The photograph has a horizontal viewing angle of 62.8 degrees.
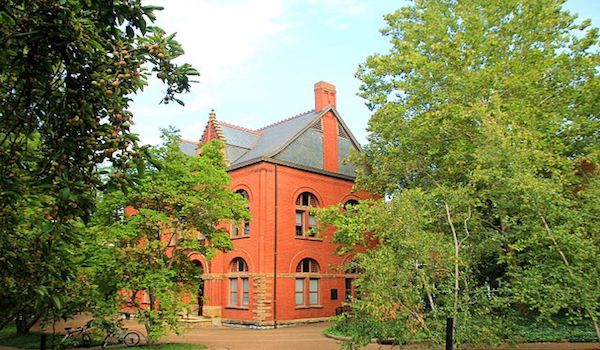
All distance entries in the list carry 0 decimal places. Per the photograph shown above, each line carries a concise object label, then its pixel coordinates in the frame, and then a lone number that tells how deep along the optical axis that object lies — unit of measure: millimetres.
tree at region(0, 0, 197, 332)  3820
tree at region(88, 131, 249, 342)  17250
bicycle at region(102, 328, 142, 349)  19181
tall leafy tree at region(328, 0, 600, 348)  10297
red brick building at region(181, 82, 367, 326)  27734
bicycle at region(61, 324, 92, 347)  19562
